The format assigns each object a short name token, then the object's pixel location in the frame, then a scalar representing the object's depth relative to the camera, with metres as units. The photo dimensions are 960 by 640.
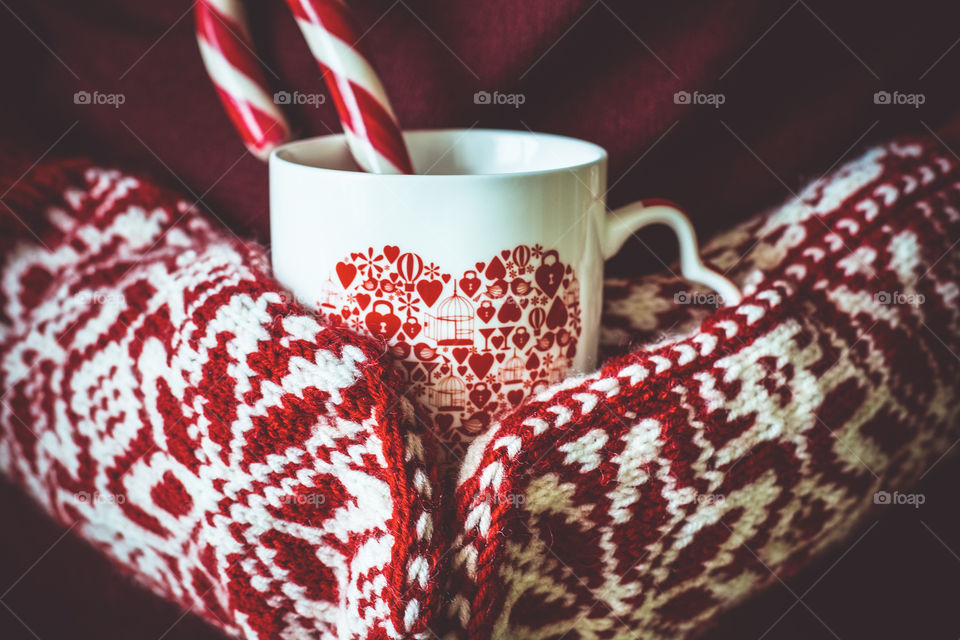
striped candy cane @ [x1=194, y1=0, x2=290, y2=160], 0.55
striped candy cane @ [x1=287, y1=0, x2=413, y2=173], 0.49
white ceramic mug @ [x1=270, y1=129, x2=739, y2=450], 0.41
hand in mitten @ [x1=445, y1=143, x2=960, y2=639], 0.43
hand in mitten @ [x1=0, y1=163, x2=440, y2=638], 0.41
